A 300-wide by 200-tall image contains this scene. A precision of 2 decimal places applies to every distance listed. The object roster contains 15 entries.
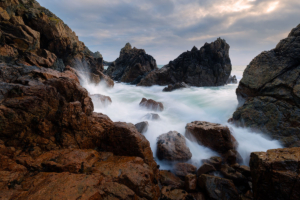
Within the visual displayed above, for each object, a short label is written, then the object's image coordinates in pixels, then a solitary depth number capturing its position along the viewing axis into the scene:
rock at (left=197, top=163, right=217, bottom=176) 5.77
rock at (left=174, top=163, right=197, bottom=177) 5.76
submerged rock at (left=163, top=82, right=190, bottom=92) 27.42
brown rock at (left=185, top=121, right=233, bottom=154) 7.19
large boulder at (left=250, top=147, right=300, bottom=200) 3.44
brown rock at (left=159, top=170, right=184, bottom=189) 5.13
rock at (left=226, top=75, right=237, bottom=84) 41.84
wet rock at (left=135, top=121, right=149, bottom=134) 8.52
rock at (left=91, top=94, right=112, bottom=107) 12.93
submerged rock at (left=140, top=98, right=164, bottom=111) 14.24
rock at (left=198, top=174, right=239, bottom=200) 4.67
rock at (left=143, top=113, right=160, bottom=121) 11.16
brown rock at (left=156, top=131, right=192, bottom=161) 6.48
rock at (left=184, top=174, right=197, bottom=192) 4.97
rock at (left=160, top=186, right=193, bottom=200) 4.54
